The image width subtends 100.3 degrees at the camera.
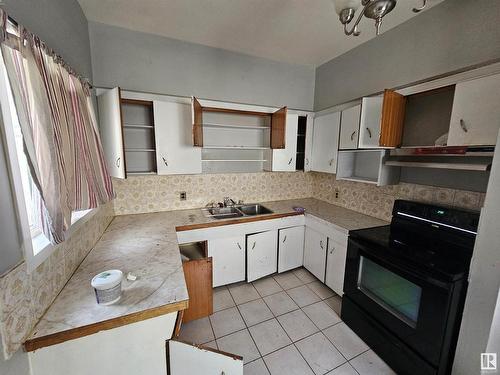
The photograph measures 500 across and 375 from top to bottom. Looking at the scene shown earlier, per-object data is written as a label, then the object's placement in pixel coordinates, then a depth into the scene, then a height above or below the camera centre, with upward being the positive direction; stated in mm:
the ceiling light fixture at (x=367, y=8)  1018 +758
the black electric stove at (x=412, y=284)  1212 -819
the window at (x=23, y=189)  743 -145
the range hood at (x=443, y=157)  1248 +33
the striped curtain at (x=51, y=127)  775 +121
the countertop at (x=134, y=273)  853 -677
